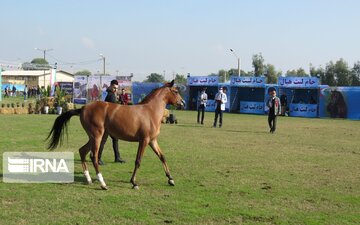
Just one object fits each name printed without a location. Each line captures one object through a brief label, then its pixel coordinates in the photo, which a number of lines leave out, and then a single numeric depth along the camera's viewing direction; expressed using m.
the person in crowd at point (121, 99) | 13.73
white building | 110.11
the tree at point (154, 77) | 136.41
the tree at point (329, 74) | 77.38
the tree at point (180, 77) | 98.74
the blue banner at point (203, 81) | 44.53
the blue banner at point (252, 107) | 42.59
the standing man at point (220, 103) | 23.72
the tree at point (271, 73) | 87.26
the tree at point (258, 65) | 90.81
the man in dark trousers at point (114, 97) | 11.45
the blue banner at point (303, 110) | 39.66
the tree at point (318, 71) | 78.66
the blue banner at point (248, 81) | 42.47
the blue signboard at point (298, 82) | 39.16
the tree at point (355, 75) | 75.34
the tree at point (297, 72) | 88.04
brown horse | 8.81
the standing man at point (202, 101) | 25.66
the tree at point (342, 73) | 76.00
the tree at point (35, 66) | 110.45
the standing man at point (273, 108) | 20.83
